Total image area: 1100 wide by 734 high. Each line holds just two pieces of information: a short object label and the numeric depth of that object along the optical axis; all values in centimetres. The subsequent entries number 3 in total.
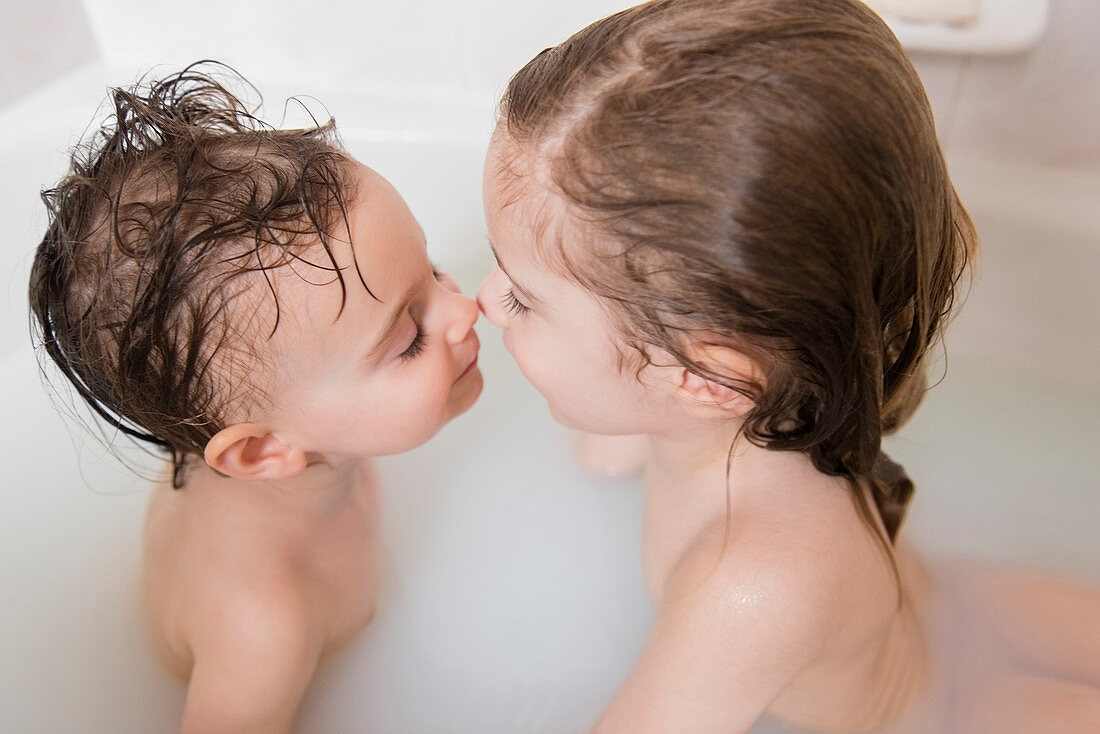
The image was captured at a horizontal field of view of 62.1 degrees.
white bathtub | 97
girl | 51
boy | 66
